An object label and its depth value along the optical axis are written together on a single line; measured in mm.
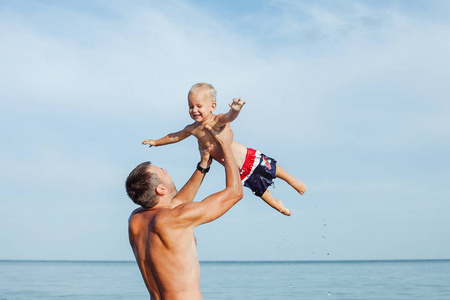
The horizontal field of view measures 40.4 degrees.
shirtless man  4715
